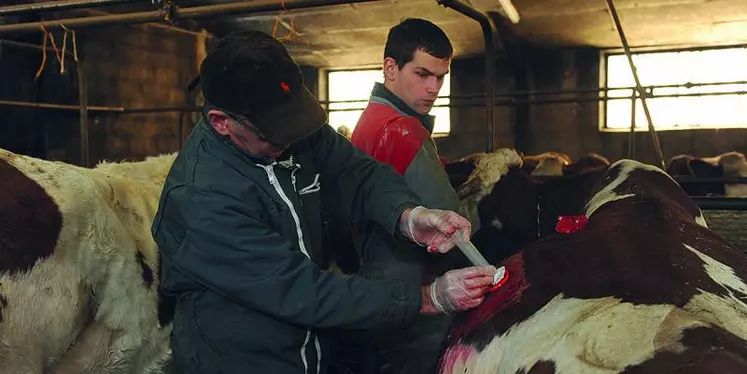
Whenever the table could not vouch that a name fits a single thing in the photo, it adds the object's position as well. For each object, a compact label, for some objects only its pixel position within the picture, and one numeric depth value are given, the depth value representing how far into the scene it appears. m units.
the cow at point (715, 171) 6.31
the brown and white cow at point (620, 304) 1.15
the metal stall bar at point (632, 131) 5.53
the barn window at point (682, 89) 8.16
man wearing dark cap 1.56
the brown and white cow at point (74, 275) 1.89
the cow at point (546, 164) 6.13
